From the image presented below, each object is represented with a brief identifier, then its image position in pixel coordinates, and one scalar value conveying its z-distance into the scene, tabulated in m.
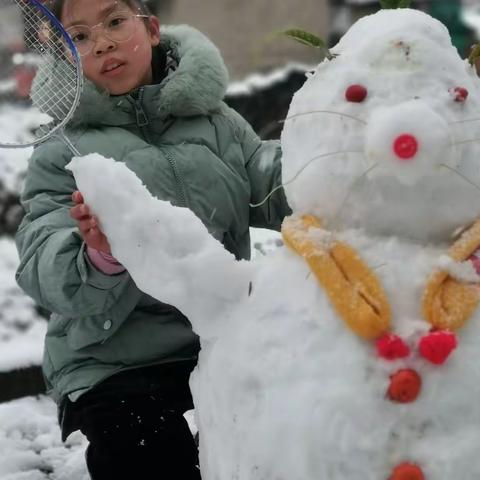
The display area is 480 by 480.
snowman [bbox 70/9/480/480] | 2.08
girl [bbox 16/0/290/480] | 2.51
